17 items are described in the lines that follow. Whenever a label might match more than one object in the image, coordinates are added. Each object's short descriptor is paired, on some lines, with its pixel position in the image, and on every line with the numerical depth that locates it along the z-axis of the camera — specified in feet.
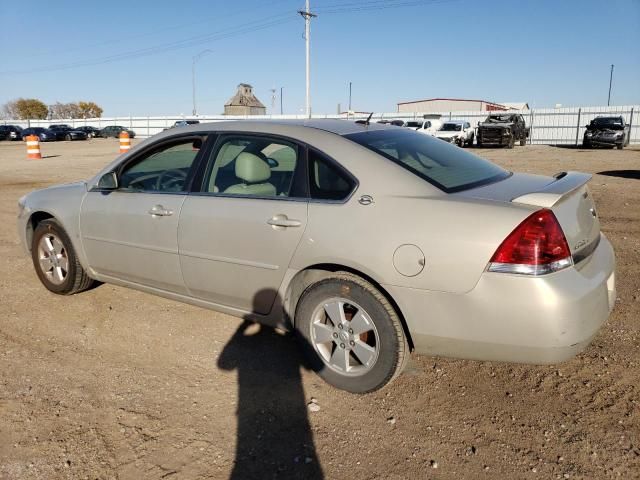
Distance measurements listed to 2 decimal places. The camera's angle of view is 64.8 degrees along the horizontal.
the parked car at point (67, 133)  148.05
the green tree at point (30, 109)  325.01
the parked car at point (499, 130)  88.53
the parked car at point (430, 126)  94.79
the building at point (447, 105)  210.38
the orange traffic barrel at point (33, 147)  68.33
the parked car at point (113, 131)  169.07
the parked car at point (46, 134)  145.34
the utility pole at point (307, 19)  109.74
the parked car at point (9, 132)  145.07
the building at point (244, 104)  254.06
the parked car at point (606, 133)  80.94
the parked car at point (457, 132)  91.15
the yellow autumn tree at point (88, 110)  347.15
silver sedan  7.95
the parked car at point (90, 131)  165.73
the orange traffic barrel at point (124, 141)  71.26
